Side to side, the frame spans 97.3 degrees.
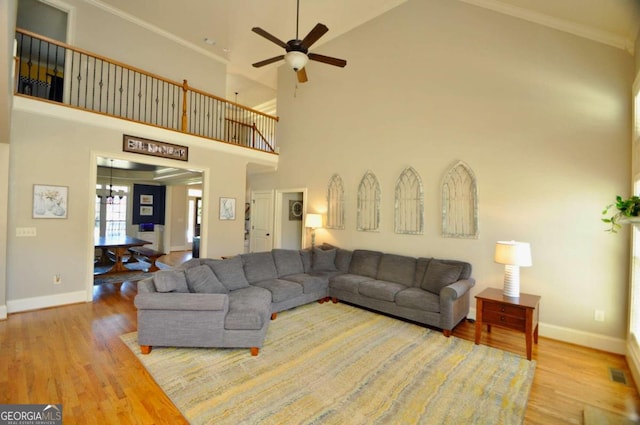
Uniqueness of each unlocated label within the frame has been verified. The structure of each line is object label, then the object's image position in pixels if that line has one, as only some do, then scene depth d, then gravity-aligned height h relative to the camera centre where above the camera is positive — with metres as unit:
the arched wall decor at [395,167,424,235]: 4.57 +0.21
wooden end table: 2.91 -1.02
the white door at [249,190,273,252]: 7.20 -0.22
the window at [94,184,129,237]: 8.83 -0.11
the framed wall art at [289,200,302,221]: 7.17 +0.12
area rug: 2.05 -1.44
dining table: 5.86 -0.77
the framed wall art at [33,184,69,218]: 3.92 +0.09
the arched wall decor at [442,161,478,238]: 4.04 +0.22
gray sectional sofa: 2.80 -1.00
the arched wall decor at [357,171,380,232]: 5.11 +0.21
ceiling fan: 3.16 +1.94
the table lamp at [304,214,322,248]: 5.73 -0.14
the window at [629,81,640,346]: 2.73 -0.32
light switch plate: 3.81 -0.35
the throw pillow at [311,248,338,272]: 5.06 -0.84
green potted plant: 2.24 +0.12
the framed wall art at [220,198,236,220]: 6.02 +0.07
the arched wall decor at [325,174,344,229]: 5.64 +0.24
